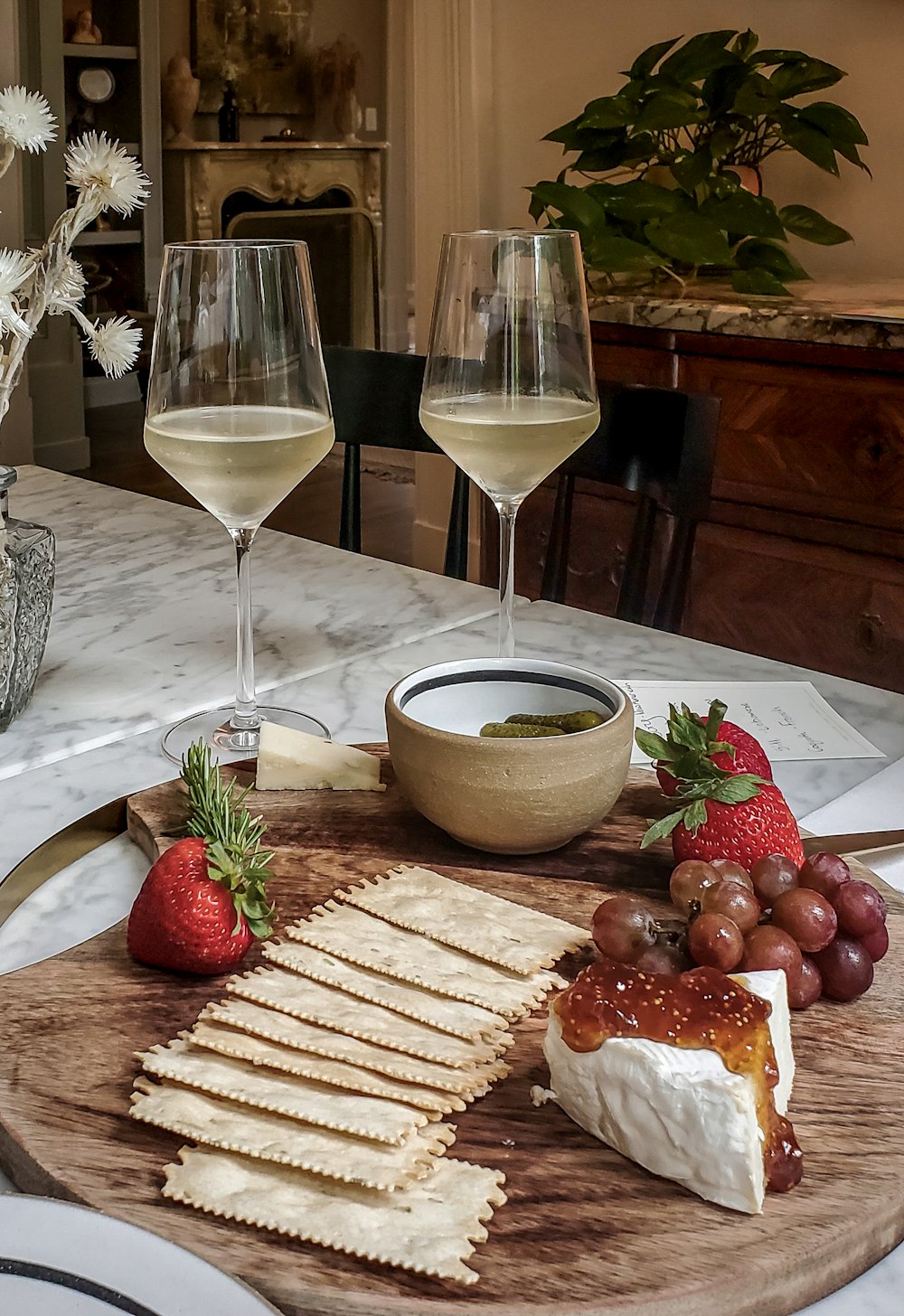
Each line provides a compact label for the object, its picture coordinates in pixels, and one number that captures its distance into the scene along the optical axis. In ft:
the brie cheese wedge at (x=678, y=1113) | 1.65
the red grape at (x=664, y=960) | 2.10
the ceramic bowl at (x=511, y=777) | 2.48
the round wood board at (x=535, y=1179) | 1.56
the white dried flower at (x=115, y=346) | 3.01
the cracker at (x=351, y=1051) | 1.87
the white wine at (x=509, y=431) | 3.28
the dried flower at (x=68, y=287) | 3.02
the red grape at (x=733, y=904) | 2.16
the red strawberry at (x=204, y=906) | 2.18
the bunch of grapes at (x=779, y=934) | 2.09
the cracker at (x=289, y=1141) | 1.67
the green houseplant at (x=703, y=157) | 9.09
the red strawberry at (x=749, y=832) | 2.49
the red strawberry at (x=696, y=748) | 2.64
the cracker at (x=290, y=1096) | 1.75
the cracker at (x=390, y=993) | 2.02
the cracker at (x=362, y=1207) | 1.58
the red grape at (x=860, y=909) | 2.17
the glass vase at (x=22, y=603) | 3.26
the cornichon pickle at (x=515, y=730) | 2.66
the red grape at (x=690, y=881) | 2.30
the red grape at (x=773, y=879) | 2.25
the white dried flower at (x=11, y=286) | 2.80
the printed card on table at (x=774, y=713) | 3.46
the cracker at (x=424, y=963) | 2.11
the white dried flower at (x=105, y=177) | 2.93
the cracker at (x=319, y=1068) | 1.82
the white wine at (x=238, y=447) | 3.05
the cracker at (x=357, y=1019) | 1.94
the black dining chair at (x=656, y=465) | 5.05
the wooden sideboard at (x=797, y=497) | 8.15
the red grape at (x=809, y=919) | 2.13
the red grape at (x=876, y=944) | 2.19
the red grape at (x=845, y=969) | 2.15
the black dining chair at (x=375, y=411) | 6.03
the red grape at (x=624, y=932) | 2.15
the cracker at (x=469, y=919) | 2.24
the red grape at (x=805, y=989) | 2.12
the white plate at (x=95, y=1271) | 1.32
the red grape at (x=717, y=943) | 2.06
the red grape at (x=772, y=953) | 2.09
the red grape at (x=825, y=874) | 2.23
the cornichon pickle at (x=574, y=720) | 2.68
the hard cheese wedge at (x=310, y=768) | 2.98
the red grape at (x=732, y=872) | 2.28
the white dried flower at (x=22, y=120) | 2.85
